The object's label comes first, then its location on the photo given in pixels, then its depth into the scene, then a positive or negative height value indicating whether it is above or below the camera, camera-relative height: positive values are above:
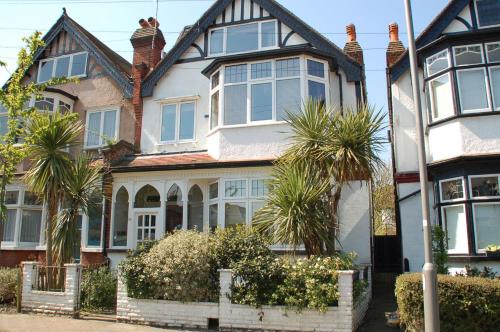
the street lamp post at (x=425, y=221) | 7.53 +0.63
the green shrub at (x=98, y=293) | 12.73 -0.94
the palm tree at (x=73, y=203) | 13.44 +1.68
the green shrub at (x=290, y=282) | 9.81 -0.51
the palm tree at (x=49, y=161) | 13.41 +2.86
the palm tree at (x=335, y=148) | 11.53 +2.81
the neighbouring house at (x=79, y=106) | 18.02 +6.38
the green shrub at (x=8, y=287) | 13.48 -0.82
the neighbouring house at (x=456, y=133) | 12.23 +3.58
